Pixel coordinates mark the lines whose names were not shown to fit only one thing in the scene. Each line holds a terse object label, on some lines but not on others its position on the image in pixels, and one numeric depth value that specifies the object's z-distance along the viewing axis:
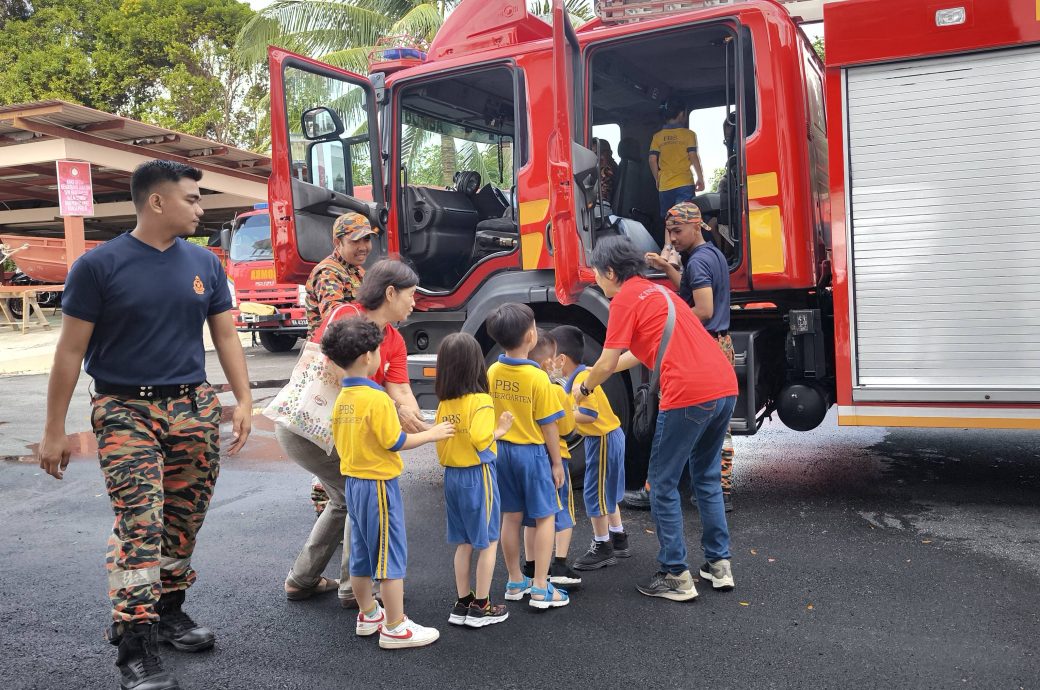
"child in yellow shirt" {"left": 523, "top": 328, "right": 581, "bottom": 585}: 3.98
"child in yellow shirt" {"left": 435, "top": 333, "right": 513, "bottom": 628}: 3.46
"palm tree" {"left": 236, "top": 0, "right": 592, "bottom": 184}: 18.88
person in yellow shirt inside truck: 5.73
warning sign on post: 16.55
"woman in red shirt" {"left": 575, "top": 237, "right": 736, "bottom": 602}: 3.70
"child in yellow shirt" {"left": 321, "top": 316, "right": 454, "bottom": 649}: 3.29
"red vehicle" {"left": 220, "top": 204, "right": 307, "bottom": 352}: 15.95
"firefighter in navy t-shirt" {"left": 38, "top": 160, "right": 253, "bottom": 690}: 3.06
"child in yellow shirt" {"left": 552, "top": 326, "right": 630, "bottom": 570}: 4.19
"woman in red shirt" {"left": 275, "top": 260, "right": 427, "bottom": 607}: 3.60
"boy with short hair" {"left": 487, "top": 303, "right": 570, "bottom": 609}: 3.69
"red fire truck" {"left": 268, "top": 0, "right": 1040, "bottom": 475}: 4.59
